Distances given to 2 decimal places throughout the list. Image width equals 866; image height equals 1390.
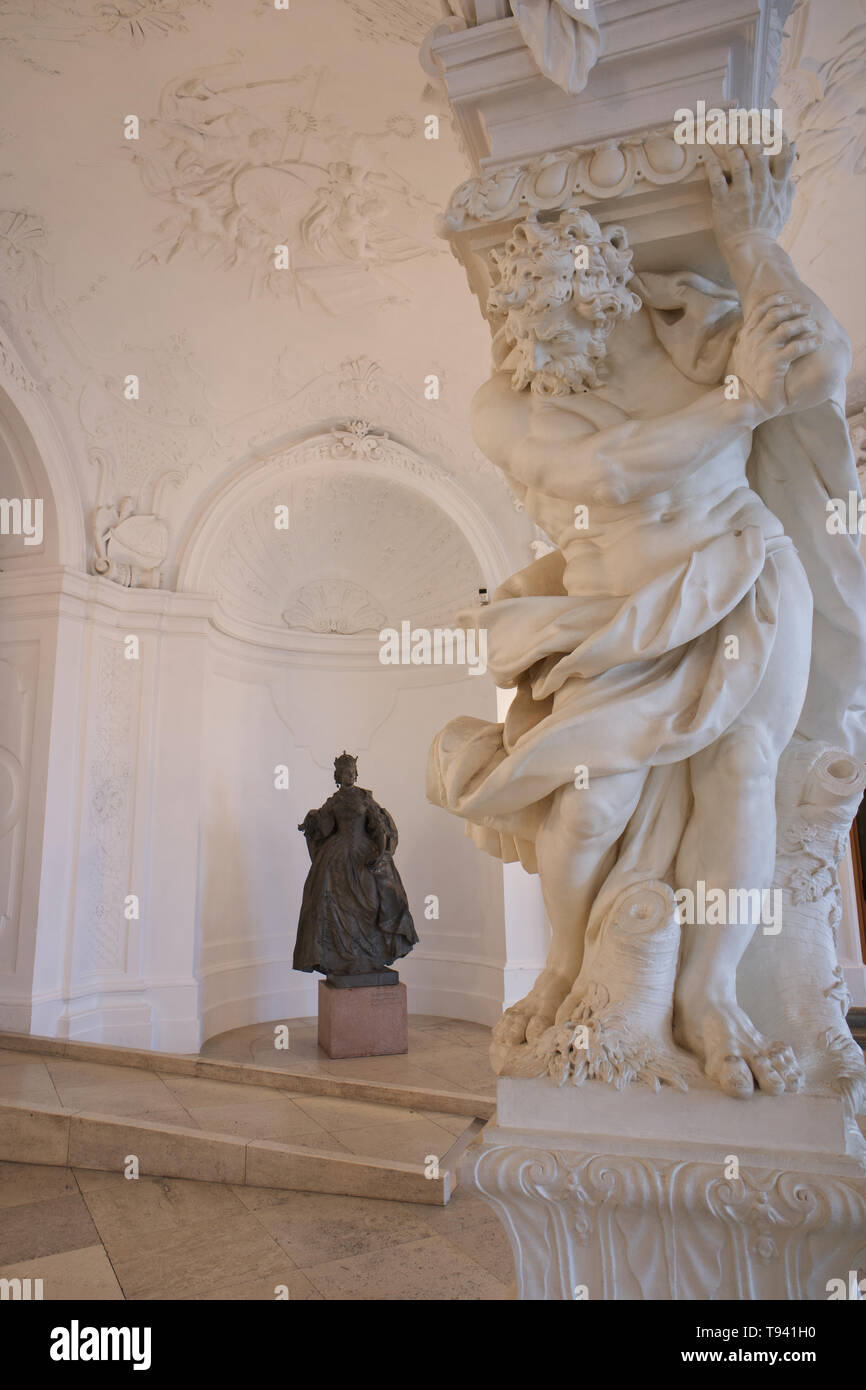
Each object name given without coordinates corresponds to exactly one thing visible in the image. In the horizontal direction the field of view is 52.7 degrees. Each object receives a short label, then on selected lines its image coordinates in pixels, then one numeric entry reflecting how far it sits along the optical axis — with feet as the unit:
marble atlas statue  5.41
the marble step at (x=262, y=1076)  13.34
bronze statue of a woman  18.74
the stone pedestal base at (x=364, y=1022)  17.87
